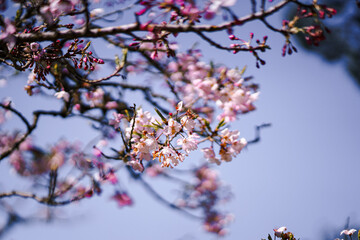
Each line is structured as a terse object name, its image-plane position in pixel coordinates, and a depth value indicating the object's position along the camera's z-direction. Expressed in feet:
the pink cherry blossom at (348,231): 3.65
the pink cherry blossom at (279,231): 3.51
